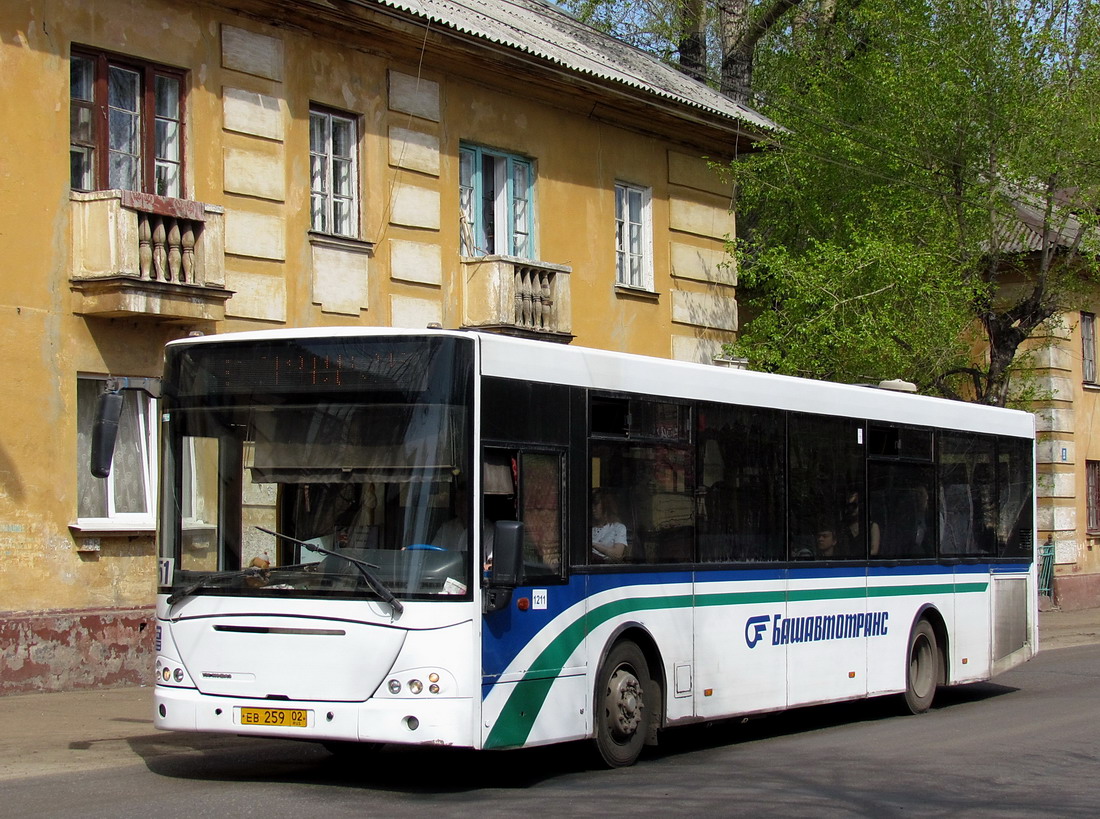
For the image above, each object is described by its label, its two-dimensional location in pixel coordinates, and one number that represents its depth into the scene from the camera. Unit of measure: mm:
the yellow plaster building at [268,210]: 15656
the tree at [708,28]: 33031
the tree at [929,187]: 22578
